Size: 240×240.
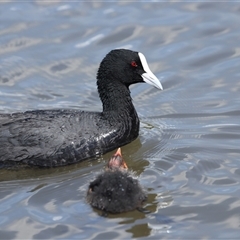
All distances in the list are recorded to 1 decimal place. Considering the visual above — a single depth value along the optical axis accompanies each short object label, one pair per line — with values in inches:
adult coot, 689.0
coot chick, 584.7
